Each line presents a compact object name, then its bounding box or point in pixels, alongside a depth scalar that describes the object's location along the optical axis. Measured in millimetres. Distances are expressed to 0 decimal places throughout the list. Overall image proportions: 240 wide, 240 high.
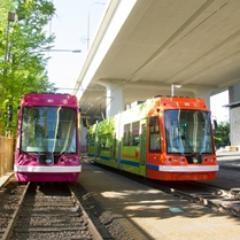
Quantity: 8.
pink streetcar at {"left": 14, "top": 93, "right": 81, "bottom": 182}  10063
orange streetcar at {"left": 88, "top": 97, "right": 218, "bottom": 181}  10989
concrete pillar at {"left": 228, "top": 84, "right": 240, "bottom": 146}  39396
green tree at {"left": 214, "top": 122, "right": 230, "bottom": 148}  54970
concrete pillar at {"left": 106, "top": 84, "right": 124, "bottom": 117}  30634
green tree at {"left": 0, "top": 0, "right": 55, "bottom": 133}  12850
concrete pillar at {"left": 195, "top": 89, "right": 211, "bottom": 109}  33280
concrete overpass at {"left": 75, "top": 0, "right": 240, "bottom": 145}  17036
